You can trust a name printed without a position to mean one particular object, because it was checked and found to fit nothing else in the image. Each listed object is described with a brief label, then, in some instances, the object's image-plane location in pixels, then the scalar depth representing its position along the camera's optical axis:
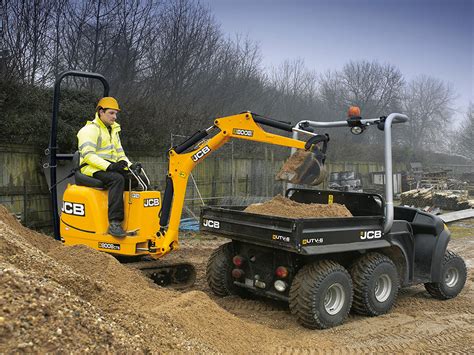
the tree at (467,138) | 49.34
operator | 6.14
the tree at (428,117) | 47.66
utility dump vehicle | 5.39
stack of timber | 20.50
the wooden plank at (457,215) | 16.91
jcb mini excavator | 6.21
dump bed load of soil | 6.03
